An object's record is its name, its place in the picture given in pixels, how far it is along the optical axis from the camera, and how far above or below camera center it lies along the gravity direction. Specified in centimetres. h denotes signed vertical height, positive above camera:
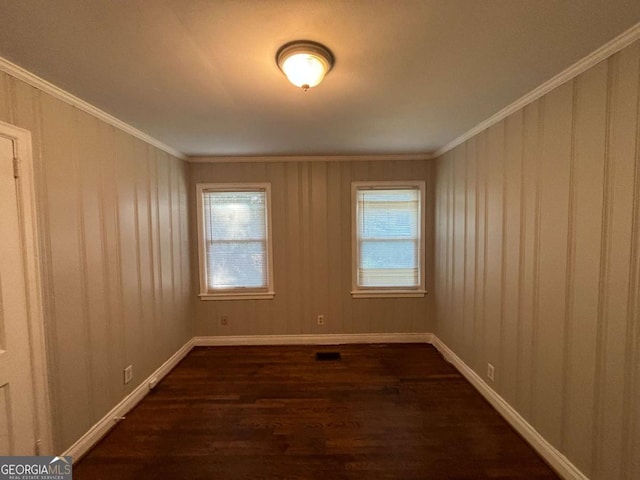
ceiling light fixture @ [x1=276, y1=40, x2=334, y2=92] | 142 +87
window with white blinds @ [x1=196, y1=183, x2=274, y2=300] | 371 -15
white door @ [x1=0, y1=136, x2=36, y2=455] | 148 -53
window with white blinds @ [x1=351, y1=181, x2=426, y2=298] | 372 -16
